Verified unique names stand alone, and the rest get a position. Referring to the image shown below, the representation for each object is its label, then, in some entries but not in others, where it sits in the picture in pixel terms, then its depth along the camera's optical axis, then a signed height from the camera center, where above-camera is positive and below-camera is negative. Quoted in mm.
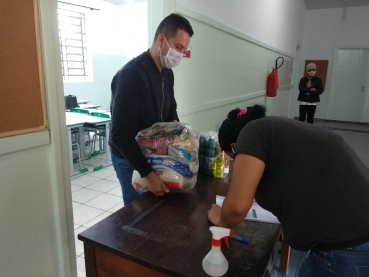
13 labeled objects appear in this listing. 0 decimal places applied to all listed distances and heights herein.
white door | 7780 -96
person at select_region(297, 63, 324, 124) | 5934 -228
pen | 1009 -576
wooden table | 882 -574
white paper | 1167 -579
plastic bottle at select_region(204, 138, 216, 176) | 1653 -455
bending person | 806 -314
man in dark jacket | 1271 -105
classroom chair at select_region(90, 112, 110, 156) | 4112 -977
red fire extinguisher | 5016 -68
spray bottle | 832 -539
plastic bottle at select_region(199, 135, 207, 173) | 1689 -448
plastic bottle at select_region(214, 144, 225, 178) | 1664 -516
